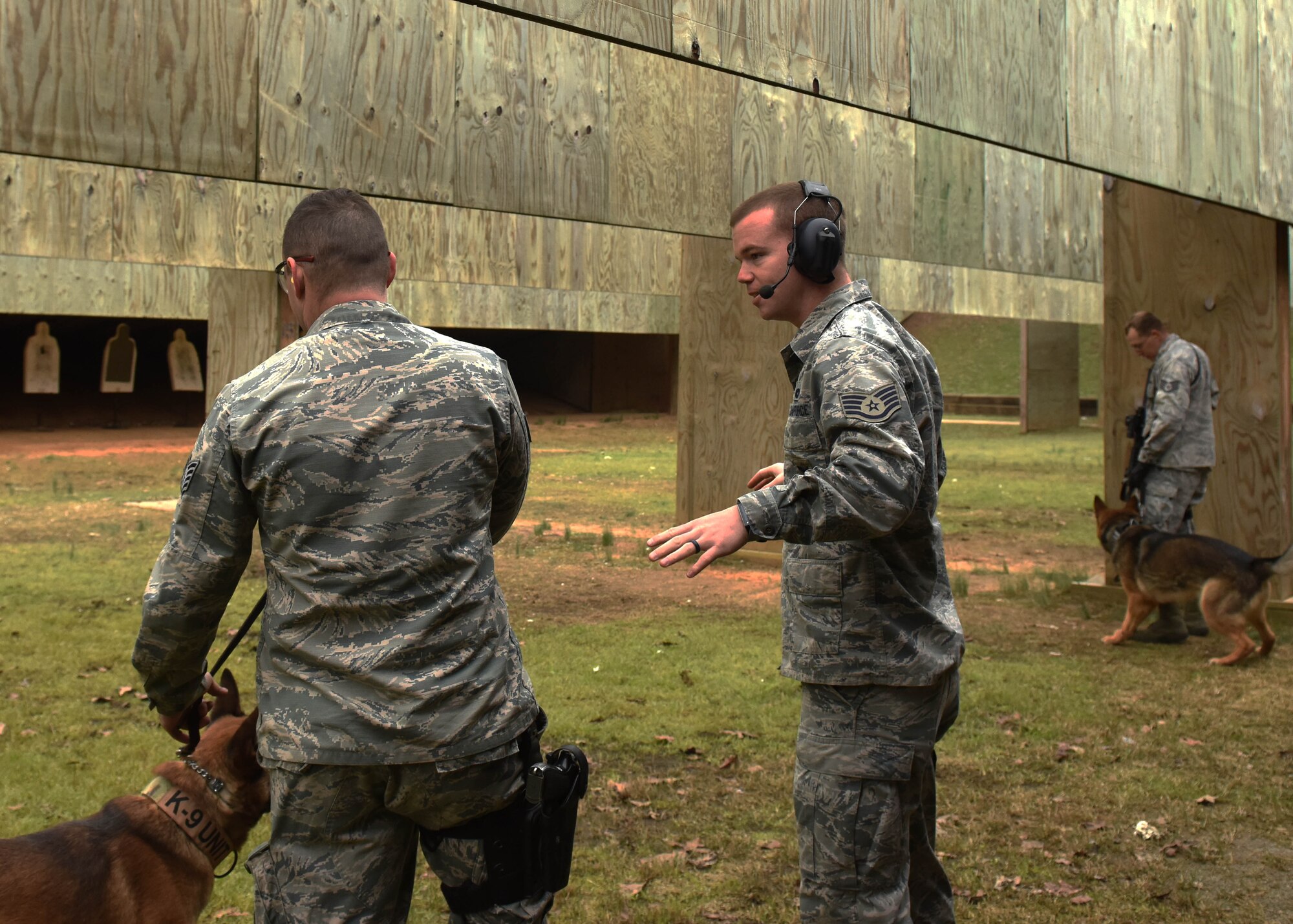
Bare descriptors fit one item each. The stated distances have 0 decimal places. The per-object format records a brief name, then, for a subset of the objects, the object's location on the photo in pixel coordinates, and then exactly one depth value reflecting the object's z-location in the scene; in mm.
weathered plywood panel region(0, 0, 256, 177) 5234
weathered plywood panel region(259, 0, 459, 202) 5918
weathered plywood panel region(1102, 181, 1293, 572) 8828
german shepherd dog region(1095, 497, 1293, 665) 7113
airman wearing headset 2816
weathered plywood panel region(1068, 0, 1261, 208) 7223
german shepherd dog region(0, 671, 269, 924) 2801
